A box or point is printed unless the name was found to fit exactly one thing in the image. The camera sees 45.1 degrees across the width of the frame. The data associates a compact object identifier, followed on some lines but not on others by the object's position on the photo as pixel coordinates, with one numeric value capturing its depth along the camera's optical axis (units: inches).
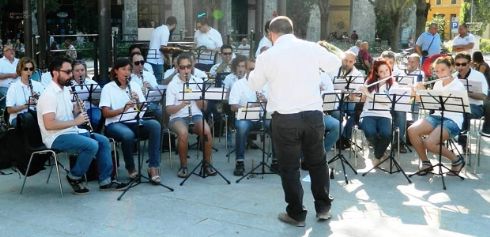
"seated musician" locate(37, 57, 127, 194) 235.0
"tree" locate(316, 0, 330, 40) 1170.0
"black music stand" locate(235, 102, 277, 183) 275.1
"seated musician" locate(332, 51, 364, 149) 322.0
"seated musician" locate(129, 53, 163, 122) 316.2
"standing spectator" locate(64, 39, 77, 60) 542.0
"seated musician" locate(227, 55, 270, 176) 284.5
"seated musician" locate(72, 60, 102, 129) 288.8
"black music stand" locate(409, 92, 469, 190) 255.0
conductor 195.3
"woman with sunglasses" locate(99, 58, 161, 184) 262.8
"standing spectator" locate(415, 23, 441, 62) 546.6
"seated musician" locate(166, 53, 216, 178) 280.4
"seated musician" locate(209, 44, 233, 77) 390.3
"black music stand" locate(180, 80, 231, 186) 269.9
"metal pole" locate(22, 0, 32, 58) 367.6
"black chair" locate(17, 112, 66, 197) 241.3
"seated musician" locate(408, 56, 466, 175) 274.5
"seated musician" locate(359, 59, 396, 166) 290.7
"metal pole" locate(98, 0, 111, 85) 343.9
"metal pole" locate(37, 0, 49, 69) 402.0
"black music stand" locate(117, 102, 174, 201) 254.4
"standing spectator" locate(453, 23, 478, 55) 518.9
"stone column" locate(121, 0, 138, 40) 1293.1
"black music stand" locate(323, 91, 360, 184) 268.8
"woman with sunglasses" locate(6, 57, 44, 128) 284.5
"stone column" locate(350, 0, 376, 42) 1524.4
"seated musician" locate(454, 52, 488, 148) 305.3
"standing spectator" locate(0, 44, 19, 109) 366.6
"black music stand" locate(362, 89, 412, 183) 270.9
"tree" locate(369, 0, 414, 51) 584.7
